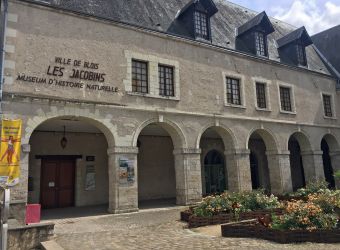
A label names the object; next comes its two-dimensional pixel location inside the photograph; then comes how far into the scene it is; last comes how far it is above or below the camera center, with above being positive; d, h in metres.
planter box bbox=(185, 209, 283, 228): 8.67 -1.22
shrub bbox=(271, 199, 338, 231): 6.68 -1.03
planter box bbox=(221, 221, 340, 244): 6.38 -1.30
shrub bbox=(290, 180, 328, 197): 13.32 -0.77
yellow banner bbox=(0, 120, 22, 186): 6.00 +0.55
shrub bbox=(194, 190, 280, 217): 9.12 -0.90
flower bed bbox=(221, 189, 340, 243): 6.42 -1.17
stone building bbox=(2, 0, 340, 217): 10.83 +3.14
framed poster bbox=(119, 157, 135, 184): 11.50 +0.19
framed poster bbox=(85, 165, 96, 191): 14.59 -0.03
